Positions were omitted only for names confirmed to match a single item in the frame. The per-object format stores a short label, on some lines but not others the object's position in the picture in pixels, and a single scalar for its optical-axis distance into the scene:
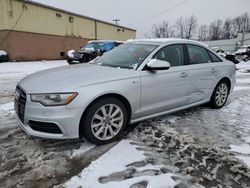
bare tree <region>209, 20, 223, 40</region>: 64.56
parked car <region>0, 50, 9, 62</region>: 13.45
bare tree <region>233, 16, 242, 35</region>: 64.09
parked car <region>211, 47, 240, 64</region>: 15.49
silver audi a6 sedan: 2.38
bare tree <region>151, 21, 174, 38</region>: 62.04
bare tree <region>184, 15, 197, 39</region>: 62.60
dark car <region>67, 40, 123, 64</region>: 10.06
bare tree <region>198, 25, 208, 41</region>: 66.10
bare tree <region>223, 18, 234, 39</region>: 64.25
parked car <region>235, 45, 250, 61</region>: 19.05
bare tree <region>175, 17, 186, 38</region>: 63.08
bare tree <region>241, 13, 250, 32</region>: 63.56
